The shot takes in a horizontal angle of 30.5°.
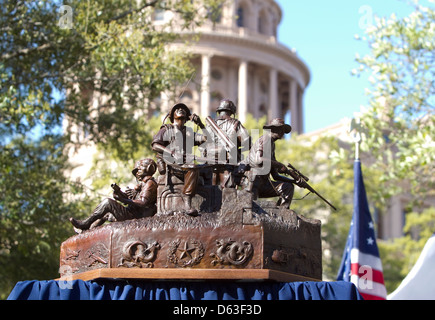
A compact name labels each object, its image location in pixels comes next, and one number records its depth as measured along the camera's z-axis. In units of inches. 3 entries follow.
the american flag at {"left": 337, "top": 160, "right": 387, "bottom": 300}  637.9
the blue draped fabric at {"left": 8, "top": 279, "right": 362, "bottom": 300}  373.7
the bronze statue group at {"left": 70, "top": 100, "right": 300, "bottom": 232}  400.5
